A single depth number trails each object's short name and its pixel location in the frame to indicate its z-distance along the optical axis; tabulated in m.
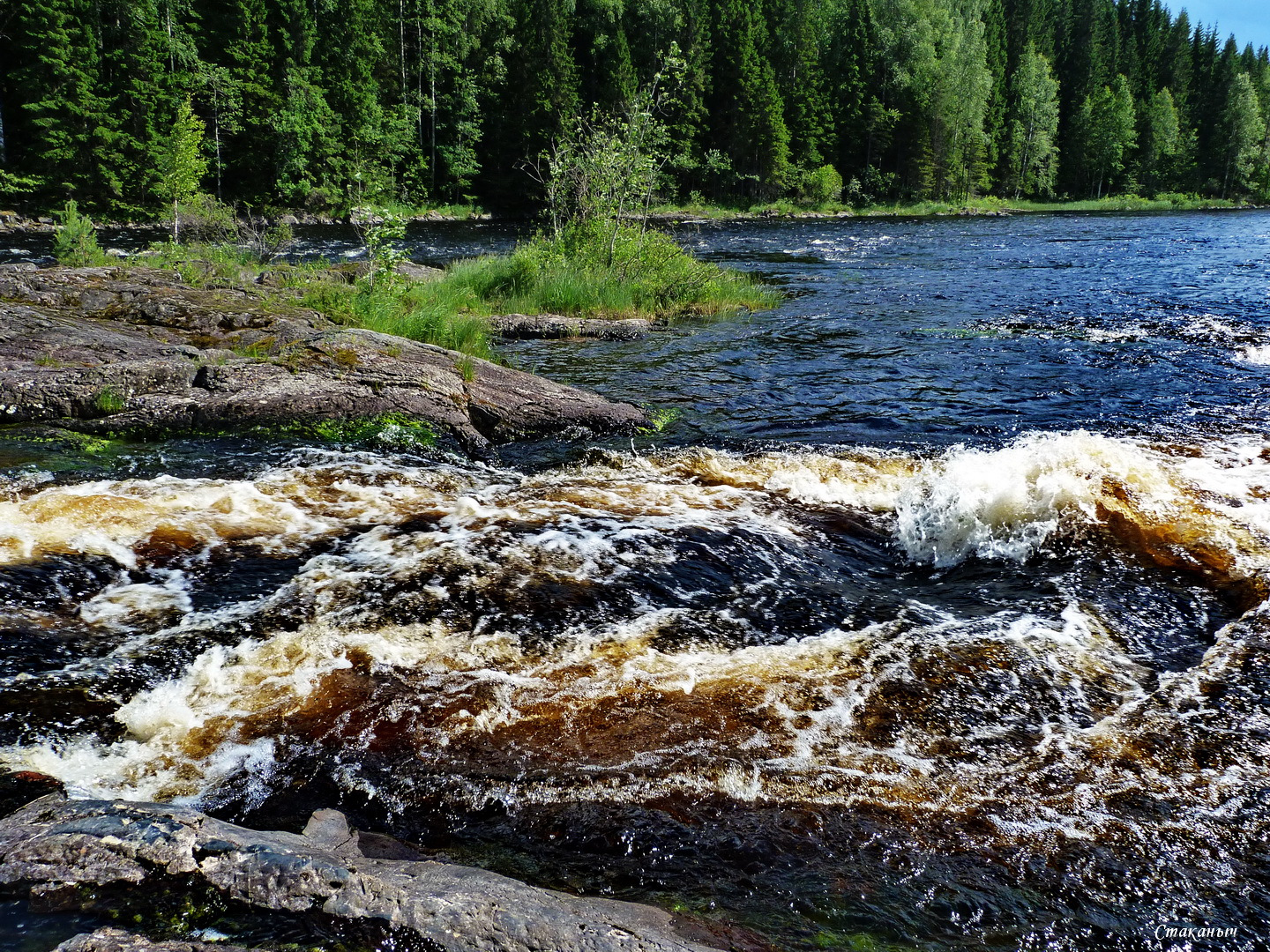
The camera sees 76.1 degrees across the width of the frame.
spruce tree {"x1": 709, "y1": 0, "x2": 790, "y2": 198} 60.69
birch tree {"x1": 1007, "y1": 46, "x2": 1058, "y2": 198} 72.62
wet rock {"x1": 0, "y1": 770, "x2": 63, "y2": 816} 2.88
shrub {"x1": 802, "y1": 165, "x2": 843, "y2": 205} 61.53
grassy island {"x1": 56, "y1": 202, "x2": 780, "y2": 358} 11.88
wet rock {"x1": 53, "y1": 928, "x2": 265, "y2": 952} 1.97
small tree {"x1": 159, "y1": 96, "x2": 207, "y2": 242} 18.33
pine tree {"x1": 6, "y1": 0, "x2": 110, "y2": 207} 37.31
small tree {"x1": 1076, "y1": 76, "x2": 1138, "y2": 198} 75.31
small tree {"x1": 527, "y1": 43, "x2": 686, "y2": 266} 17.52
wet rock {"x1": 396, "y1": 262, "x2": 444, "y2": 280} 18.36
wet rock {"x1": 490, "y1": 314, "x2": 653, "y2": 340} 14.96
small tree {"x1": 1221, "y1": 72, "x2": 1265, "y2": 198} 75.00
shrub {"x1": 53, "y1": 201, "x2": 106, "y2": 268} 14.88
